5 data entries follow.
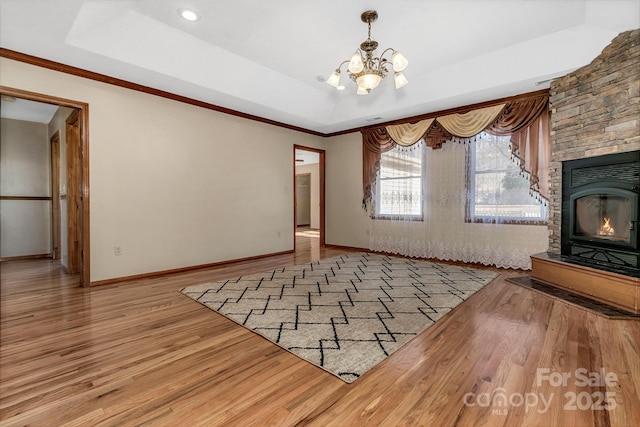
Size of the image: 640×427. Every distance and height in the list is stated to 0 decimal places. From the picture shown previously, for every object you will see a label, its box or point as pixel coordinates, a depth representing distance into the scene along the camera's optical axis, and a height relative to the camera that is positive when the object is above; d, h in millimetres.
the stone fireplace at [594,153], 2801 +621
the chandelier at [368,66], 2820 +1424
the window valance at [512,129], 3979 +1239
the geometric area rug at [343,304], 2043 -948
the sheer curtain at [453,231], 4227 -352
